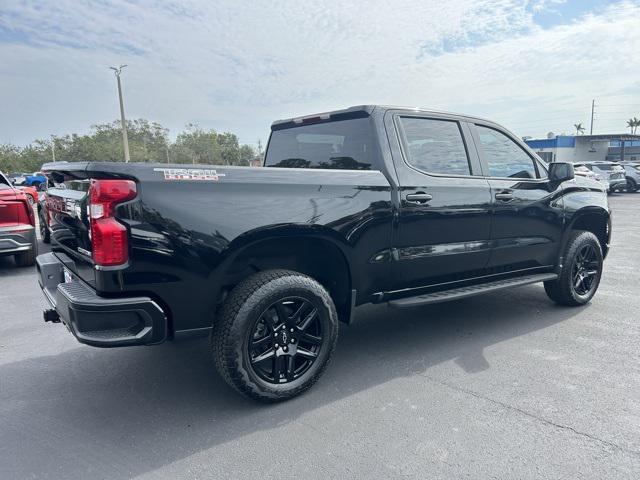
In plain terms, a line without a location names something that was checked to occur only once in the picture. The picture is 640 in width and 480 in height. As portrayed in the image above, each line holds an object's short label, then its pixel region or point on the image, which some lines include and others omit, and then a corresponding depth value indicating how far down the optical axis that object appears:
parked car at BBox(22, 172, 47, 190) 32.03
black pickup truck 2.47
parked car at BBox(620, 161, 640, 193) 22.39
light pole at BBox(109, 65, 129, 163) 27.55
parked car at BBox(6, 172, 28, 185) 31.36
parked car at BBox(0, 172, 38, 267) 6.27
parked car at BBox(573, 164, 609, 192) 18.95
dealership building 42.16
